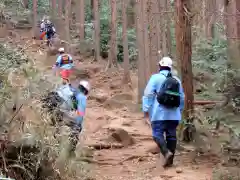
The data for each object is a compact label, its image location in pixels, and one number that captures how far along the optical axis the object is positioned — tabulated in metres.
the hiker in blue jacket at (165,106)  7.35
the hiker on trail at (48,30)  24.50
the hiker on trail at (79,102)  7.46
